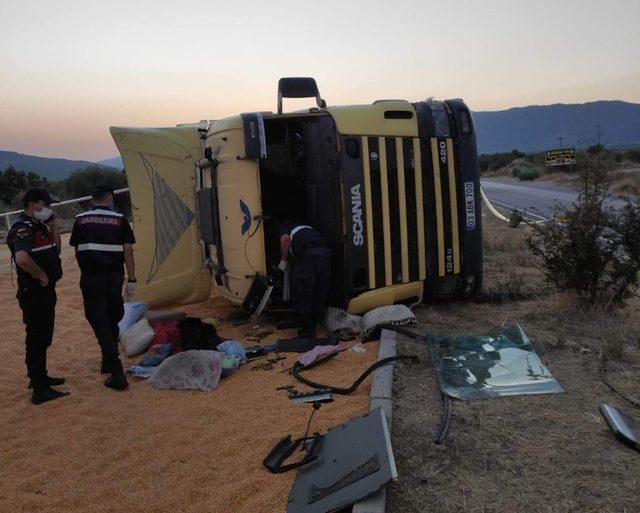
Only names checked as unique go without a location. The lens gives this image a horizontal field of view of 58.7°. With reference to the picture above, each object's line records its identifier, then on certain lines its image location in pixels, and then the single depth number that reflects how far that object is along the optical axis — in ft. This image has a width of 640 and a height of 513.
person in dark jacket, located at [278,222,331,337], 19.99
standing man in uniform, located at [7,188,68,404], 15.71
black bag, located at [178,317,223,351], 19.66
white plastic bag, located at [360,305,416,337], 19.89
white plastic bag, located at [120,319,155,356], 20.61
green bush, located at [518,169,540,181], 161.23
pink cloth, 17.29
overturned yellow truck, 20.61
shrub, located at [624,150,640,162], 158.30
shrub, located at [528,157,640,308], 19.74
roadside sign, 152.49
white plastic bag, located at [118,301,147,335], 22.76
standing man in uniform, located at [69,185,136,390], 16.71
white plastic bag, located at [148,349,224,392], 16.39
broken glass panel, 13.93
